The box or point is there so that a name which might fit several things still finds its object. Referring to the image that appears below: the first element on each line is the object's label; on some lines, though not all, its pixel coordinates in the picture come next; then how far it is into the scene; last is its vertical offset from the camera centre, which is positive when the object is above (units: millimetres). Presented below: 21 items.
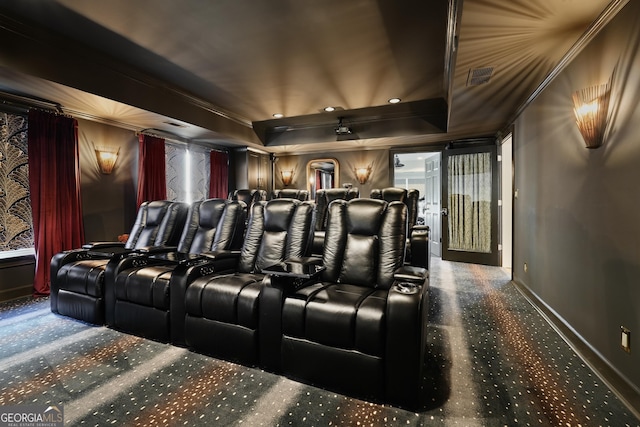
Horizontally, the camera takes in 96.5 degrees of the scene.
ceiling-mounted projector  5402 +1553
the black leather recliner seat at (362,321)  1575 -655
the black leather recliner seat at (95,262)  2680 -503
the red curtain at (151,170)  4477 +676
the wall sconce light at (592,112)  1873 +665
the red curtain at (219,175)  5956 +784
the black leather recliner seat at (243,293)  2020 -594
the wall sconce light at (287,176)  7176 +891
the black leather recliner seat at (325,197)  4254 +215
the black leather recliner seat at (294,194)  5566 +341
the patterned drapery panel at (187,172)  5258 +781
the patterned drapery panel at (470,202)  5188 +161
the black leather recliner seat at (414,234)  3412 -284
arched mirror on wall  6727 +1056
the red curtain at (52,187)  3416 +316
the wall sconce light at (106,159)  4062 +771
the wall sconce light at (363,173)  6430 +860
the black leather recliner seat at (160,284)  2303 -606
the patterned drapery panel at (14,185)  3318 +333
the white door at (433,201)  6211 +242
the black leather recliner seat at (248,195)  5523 +327
